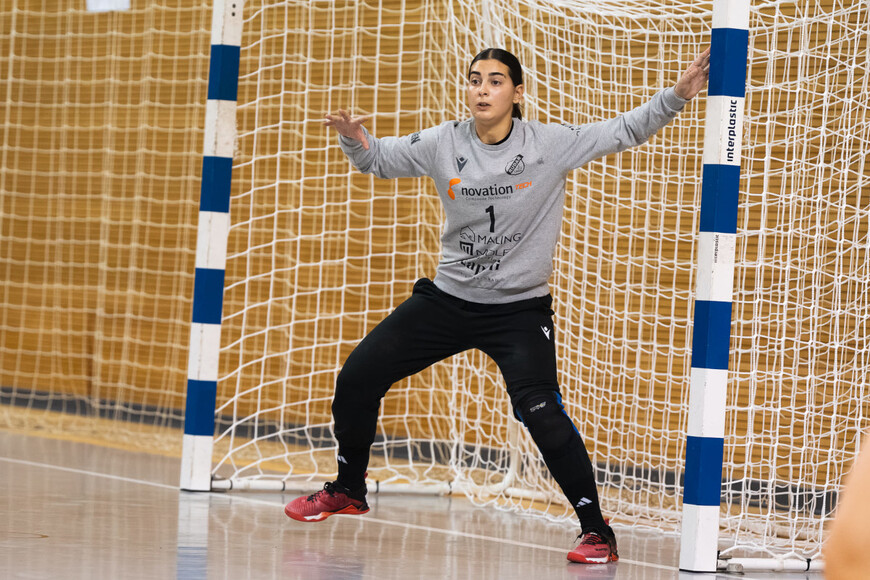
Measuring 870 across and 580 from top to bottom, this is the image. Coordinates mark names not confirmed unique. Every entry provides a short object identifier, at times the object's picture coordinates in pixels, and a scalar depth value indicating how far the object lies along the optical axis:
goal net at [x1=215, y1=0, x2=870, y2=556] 10.03
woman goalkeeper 8.16
